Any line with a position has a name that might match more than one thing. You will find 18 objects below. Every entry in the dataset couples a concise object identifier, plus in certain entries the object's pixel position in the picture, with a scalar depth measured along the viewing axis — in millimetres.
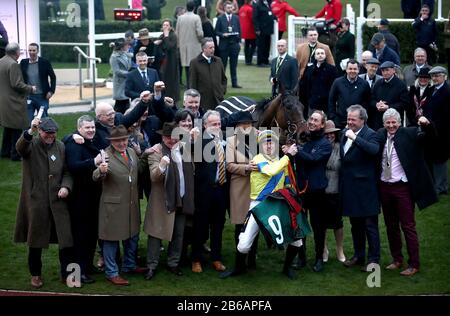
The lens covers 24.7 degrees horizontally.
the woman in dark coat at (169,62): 19344
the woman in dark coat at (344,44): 18969
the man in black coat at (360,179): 11211
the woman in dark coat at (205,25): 21875
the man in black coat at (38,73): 16875
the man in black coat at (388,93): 14148
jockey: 10867
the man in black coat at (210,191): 11312
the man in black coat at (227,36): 22500
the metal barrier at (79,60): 19828
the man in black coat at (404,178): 11188
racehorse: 11711
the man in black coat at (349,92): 14430
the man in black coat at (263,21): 24594
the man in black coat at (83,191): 10672
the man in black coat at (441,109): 13938
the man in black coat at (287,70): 16266
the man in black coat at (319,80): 16016
